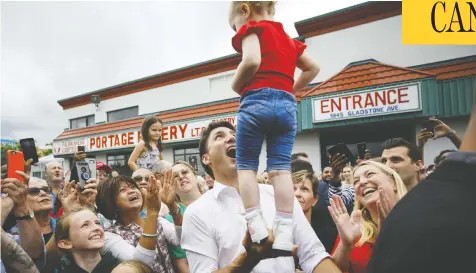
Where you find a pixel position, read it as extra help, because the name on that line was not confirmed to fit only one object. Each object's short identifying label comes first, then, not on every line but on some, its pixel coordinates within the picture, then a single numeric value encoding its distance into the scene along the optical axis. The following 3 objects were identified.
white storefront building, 8.66
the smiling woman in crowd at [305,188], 2.99
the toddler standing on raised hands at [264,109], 1.60
